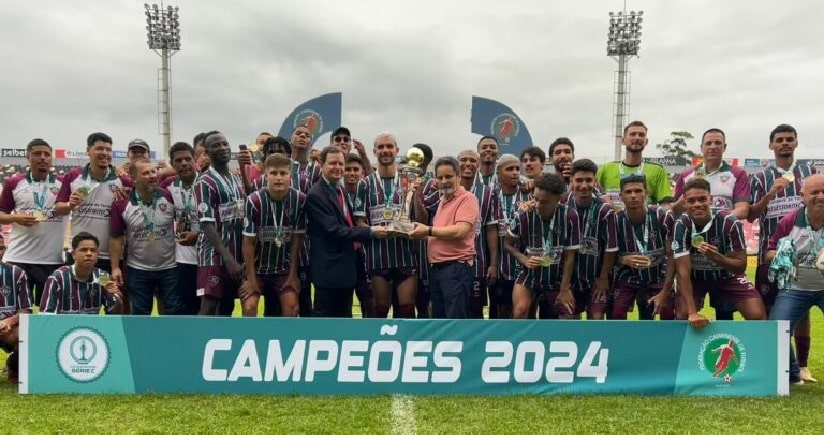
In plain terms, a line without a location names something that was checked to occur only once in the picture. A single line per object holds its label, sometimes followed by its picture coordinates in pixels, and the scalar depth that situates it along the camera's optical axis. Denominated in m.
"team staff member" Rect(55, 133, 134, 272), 5.68
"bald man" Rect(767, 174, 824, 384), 4.92
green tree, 71.31
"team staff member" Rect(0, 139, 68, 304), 5.82
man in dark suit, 4.99
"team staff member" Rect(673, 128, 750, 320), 5.82
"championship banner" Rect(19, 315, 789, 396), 4.57
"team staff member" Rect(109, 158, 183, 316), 5.56
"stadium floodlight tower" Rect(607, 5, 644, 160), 37.28
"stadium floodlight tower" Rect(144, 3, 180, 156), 37.69
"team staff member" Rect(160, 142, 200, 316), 5.61
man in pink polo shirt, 5.12
